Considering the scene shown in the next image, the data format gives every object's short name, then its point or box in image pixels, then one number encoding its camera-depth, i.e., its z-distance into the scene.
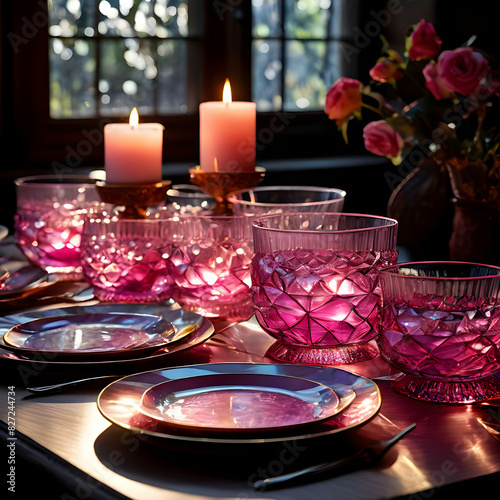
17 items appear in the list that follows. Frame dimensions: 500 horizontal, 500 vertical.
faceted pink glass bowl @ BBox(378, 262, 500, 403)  0.73
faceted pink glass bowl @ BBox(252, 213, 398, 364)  0.83
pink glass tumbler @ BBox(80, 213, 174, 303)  1.12
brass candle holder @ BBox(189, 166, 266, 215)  1.13
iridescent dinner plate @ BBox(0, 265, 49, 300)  1.13
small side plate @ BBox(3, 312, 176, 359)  0.84
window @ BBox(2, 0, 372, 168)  2.56
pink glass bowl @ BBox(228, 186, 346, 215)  1.10
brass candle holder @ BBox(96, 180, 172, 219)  1.15
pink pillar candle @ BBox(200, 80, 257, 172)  1.15
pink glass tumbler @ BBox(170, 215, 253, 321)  1.04
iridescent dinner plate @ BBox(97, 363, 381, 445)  0.62
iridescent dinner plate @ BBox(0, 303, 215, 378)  0.83
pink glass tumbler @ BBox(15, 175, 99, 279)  1.31
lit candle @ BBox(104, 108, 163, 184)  1.17
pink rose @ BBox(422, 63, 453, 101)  1.34
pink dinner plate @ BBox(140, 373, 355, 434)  0.65
